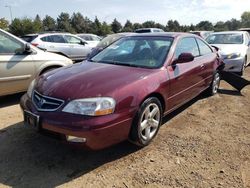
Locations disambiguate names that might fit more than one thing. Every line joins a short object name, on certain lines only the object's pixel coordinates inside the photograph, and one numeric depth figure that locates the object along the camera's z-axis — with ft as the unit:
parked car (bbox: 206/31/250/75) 19.41
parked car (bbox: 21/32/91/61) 27.32
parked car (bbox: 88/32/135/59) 22.07
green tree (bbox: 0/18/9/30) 75.48
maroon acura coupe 7.38
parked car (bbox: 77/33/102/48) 41.16
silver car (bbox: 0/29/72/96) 12.57
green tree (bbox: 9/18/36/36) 103.77
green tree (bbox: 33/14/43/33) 106.75
